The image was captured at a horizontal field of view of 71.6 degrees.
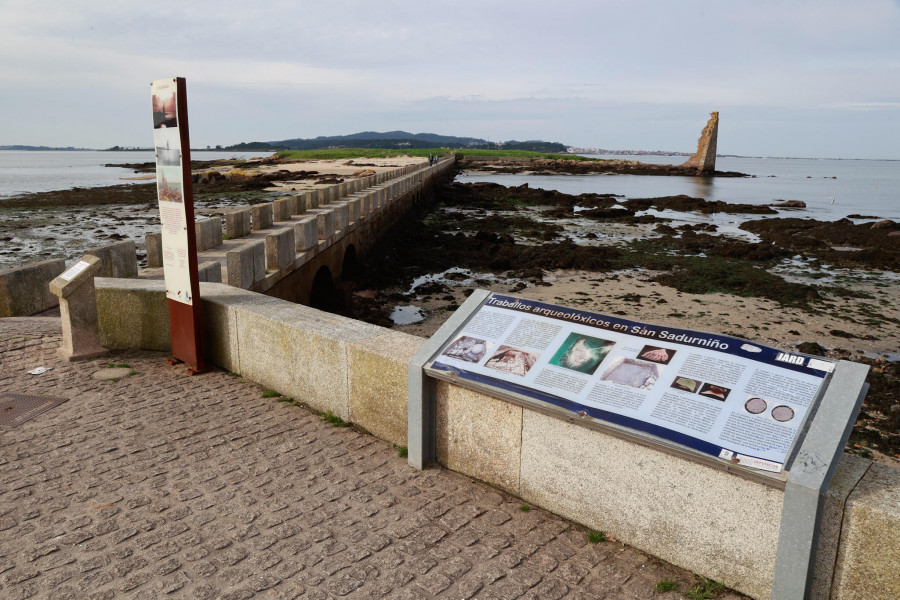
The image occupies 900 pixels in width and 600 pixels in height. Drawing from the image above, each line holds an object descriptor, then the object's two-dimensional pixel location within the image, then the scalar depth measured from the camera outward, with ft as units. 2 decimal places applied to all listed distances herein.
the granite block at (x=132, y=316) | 21.06
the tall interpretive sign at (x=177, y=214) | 17.63
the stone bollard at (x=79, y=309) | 19.67
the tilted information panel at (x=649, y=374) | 8.96
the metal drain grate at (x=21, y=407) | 15.96
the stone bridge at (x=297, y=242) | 29.19
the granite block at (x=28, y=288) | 26.03
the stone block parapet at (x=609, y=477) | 8.33
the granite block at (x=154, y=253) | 31.01
